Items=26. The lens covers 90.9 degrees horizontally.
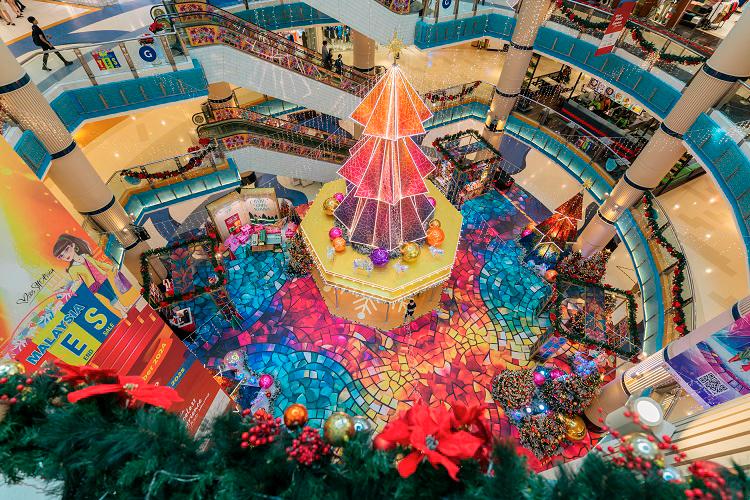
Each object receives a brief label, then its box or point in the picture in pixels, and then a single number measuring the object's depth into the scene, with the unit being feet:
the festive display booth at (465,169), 45.11
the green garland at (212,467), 6.41
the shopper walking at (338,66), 39.90
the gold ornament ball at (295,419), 10.05
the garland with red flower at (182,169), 33.76
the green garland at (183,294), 30.63
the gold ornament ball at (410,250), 31.89
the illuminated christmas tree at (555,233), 40.50
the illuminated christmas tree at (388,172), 25.25
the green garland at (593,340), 28.49
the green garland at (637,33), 33.37
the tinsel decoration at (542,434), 29.40
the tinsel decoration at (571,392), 31.07
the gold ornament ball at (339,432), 8.72
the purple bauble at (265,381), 30.99
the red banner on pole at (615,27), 33.19
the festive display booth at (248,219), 41.27
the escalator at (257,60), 31.68
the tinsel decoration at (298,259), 39.63
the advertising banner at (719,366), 17.35
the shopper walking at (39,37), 35.42
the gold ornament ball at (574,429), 30.14
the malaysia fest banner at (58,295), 10.75
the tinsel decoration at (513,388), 31.37
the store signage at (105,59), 28.30
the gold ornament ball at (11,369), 7.81
